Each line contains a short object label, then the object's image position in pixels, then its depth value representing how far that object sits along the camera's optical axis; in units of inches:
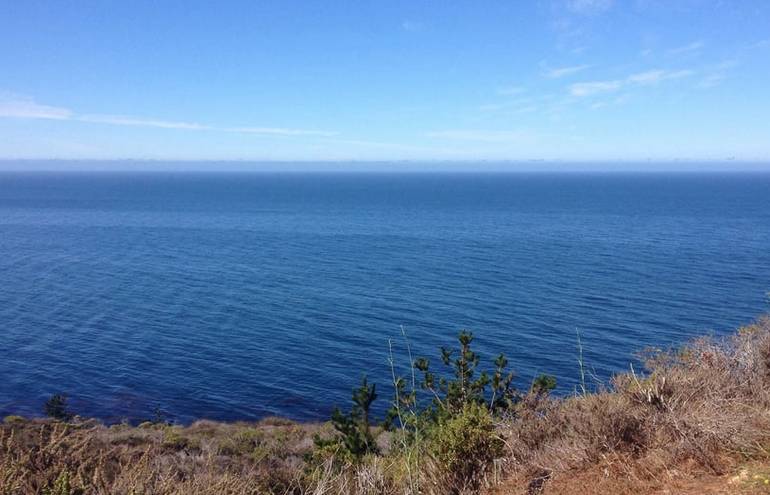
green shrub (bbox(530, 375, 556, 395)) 377.2
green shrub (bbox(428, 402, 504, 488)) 281.7
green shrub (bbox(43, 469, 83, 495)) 208.2
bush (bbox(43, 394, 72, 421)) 1159.6
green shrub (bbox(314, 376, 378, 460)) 642.2
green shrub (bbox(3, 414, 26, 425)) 1022.3
